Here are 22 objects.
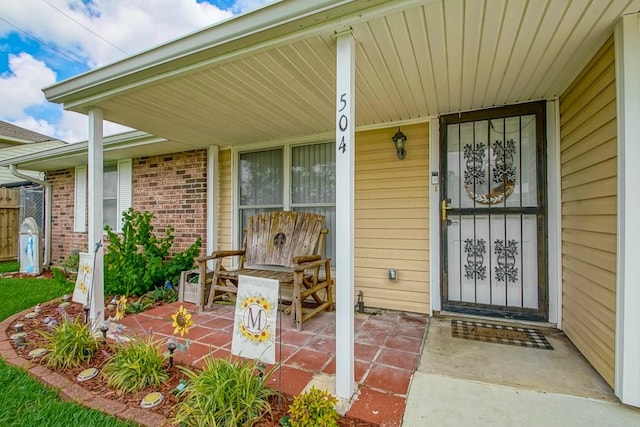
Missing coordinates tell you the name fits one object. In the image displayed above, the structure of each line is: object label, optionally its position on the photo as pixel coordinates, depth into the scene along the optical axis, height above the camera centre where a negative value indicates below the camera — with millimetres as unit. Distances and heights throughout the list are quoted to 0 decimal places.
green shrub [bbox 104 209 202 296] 3805 -624
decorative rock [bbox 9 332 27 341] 2456 -1007
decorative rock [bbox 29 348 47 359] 2171 -1008
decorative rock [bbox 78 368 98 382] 1887 -1023
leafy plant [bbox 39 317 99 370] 2037 -925
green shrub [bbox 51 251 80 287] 4996 -887
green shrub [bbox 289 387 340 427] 1344 -898
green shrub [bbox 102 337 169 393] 1785 -949
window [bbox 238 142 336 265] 3701 +440
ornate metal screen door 2746 +33
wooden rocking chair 3109 -439
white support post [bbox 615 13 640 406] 1569 +35
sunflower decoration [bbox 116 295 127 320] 2300 -733
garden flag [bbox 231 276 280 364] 1600 -572
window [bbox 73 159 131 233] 5148 +385
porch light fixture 3088 +757
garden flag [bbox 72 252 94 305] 2584 -565
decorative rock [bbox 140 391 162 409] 1613 -1018
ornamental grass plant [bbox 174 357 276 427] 1429 -912
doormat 2387 -1015
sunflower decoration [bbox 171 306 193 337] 1814 -648
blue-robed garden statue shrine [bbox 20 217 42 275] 5547 -569
